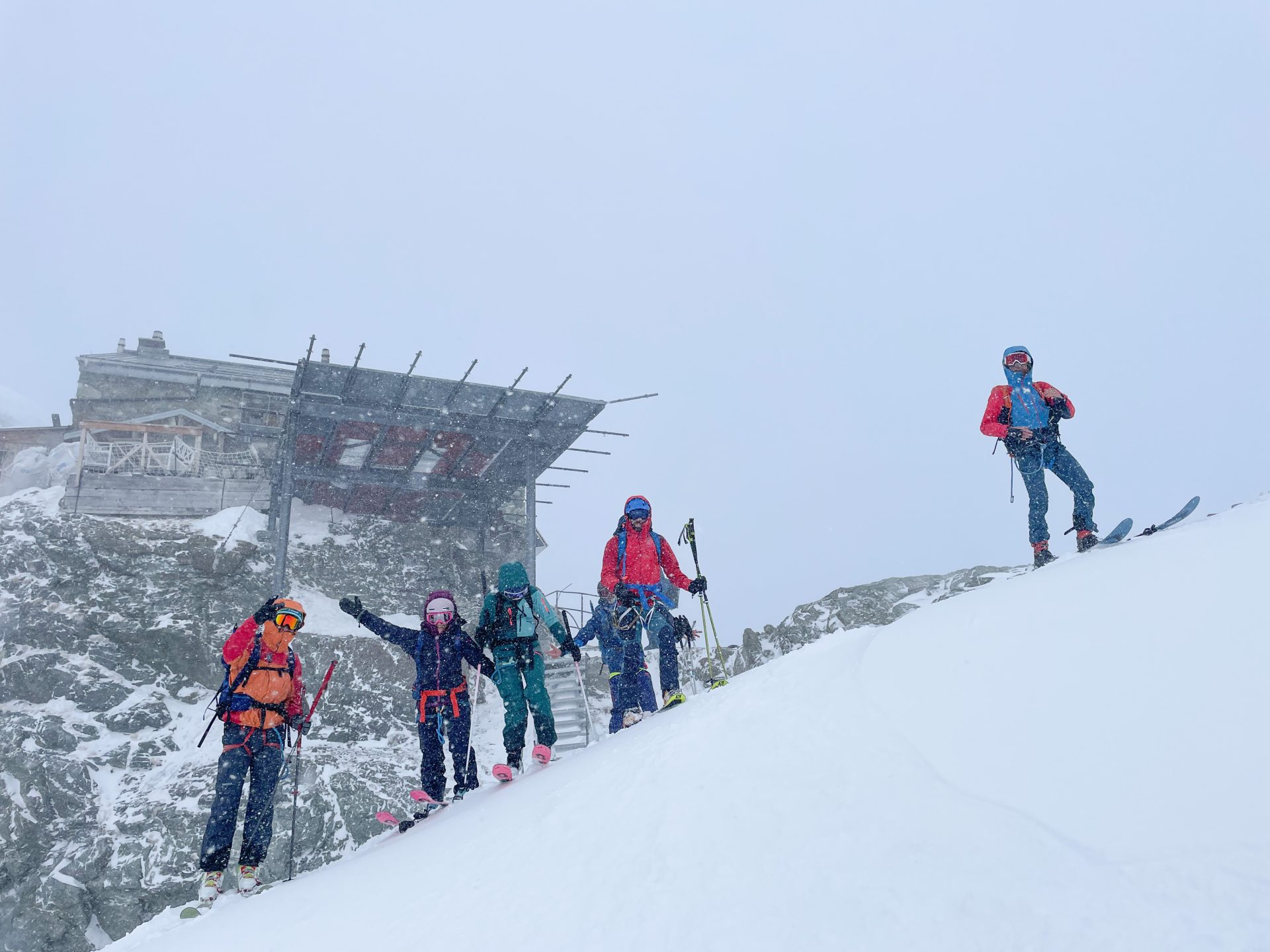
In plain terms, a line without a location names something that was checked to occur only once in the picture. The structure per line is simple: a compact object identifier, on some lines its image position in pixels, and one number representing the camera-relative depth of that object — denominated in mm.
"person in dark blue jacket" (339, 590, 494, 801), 6453
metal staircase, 10891
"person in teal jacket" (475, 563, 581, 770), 6531
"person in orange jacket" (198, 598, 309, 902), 5566
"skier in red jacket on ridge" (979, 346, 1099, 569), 6527
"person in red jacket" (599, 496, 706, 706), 6500
